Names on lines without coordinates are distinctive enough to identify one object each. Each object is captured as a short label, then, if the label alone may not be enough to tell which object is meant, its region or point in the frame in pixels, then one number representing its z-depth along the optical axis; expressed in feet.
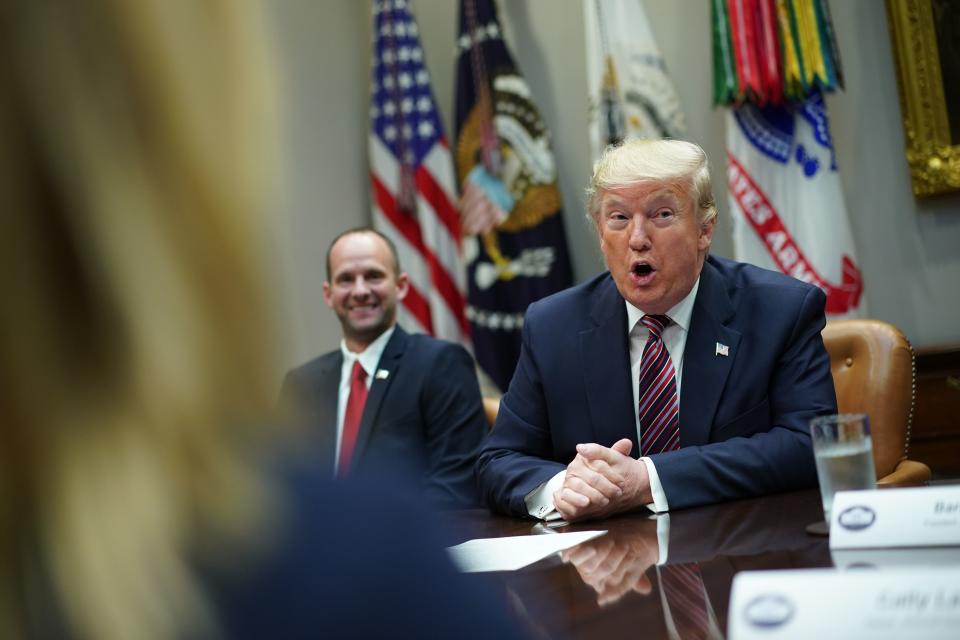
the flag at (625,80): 16.89
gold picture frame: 16.31
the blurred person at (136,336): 1.39
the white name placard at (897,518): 4.55
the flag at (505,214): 17.97
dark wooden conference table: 4.04
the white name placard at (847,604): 2.94
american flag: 18.29
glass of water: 5.36
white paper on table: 5.49
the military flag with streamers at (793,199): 15.92
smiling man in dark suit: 12.76
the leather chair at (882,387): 8.82
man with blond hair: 7.50
